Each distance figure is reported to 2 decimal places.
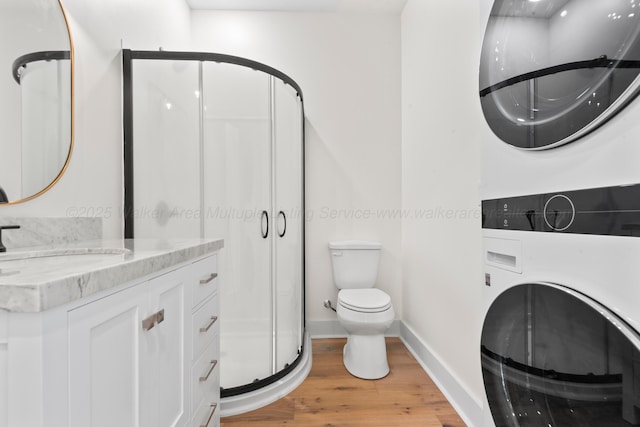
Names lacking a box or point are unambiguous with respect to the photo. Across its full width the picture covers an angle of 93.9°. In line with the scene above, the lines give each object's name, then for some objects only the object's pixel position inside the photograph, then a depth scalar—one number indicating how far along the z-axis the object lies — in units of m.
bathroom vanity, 0.42
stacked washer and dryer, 0.49
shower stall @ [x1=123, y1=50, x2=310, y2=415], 1.54
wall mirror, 0.93
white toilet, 1.75
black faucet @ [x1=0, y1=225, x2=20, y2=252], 0.84
